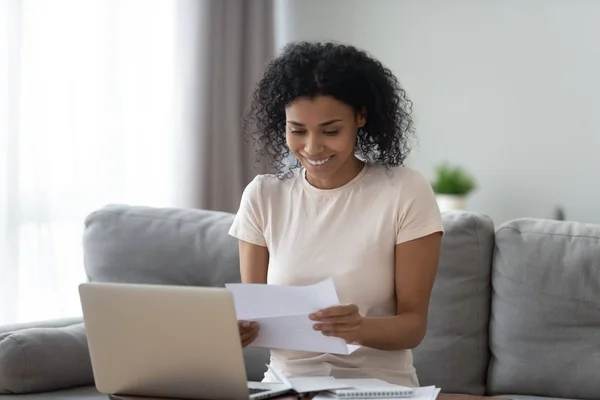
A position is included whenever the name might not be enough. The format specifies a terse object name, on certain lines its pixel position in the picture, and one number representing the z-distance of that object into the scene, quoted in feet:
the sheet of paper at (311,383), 8.35
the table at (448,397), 8.32
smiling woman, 9.47
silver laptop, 8.02
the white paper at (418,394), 8.20
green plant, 16.04
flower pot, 15.88
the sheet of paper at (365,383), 8.37
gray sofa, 10.85
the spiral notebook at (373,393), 8.22
